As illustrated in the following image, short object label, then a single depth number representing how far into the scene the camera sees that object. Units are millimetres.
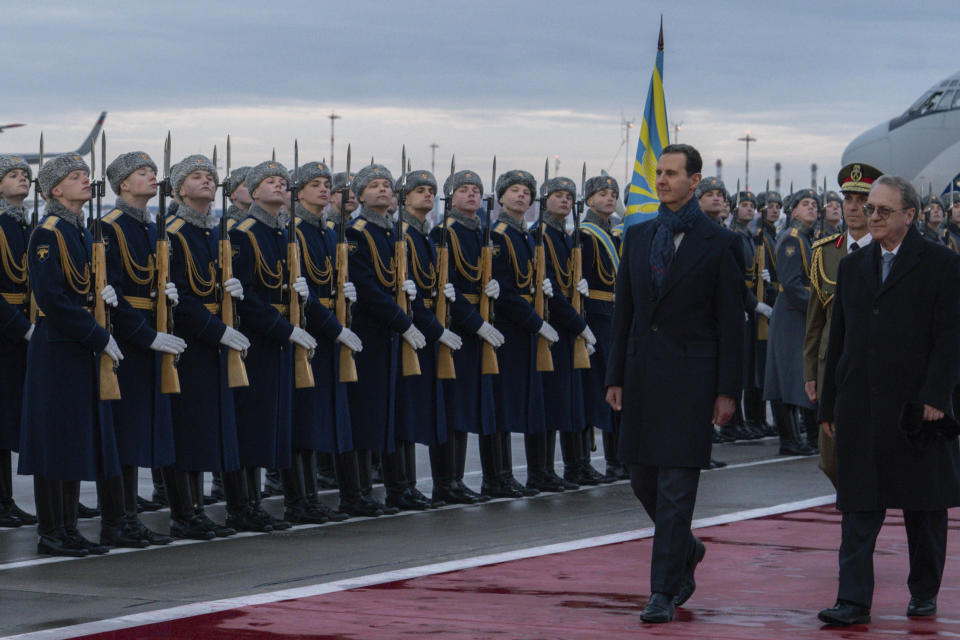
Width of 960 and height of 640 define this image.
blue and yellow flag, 15062
